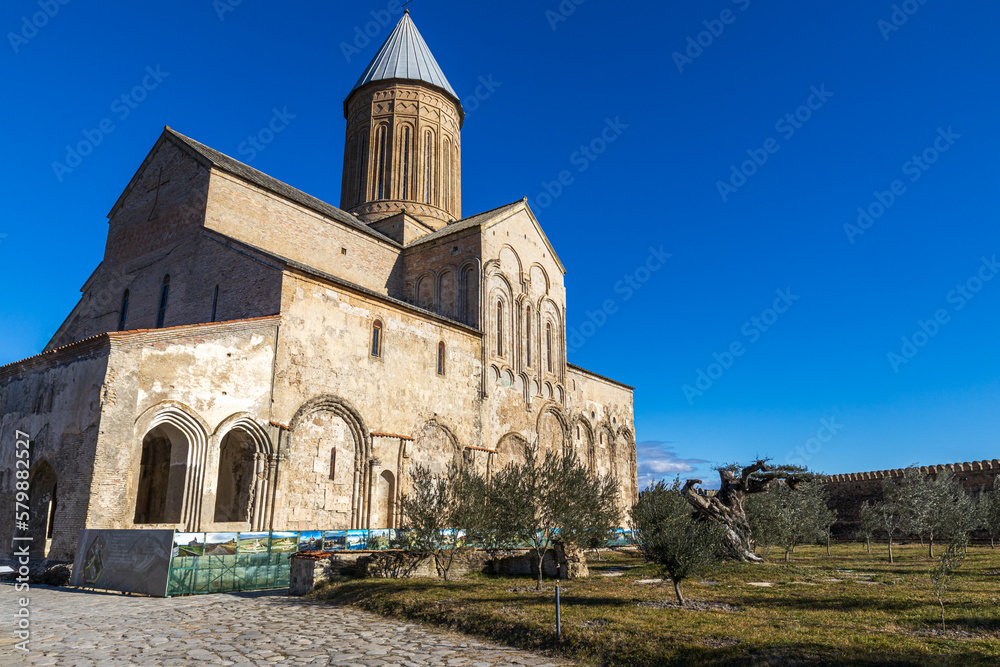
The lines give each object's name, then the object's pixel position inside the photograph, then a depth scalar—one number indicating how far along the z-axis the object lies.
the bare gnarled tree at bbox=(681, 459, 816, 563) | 18.27
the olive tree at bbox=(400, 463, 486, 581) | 13.67
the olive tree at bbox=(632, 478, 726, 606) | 10.08
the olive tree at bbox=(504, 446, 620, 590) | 12.96
